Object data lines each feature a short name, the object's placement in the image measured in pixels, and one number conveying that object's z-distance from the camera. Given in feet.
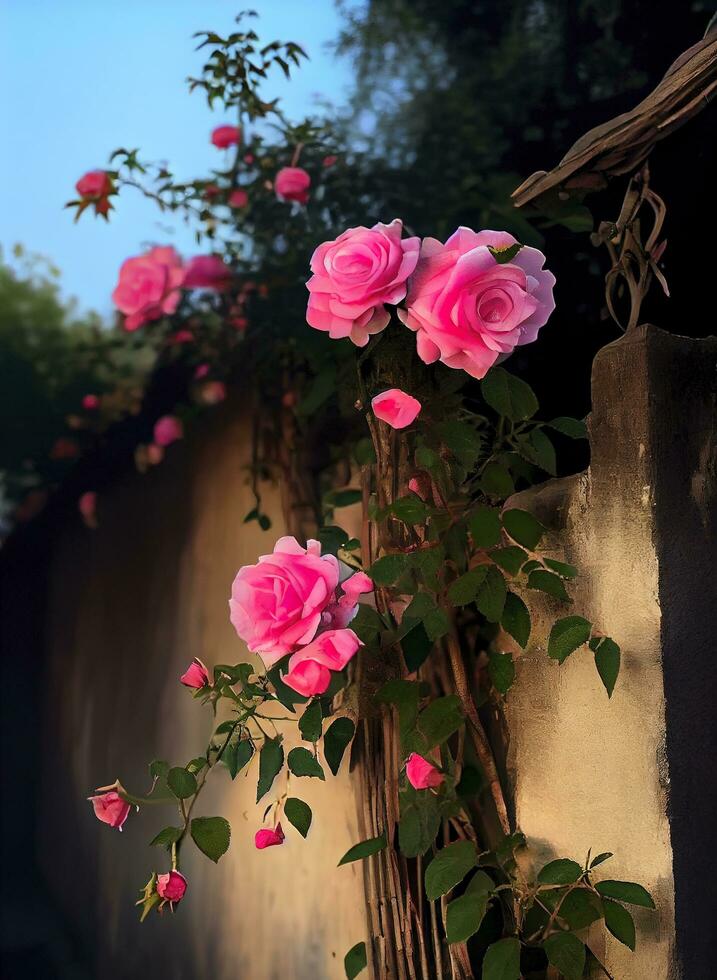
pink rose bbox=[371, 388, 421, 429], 3.77
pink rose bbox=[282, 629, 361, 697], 3.56
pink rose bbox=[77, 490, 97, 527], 10.01
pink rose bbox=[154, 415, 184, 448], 8.24
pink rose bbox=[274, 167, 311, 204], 6.73
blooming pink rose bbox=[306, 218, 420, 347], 3.56
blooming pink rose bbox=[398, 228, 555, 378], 3.49
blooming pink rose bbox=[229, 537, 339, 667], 3.61
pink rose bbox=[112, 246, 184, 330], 7.44
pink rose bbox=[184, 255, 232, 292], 7.37
